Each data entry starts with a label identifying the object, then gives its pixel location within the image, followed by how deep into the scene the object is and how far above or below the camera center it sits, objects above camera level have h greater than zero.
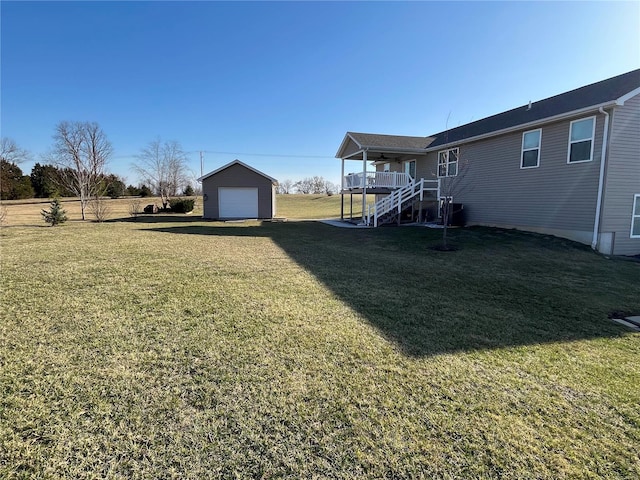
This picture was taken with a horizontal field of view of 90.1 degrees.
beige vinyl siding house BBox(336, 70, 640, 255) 9.82 +1.37
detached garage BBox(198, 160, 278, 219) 21.23 +0.81
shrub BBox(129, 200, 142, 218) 23.41 -0.53
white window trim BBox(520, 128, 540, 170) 11.78 +2.15
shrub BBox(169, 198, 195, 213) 27.06 -0.17
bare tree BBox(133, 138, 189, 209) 32.34 +4.26
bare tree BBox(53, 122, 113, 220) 20.19 +3.24
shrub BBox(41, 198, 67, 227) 15.48 -0.57
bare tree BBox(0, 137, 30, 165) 23.29 +4.33
